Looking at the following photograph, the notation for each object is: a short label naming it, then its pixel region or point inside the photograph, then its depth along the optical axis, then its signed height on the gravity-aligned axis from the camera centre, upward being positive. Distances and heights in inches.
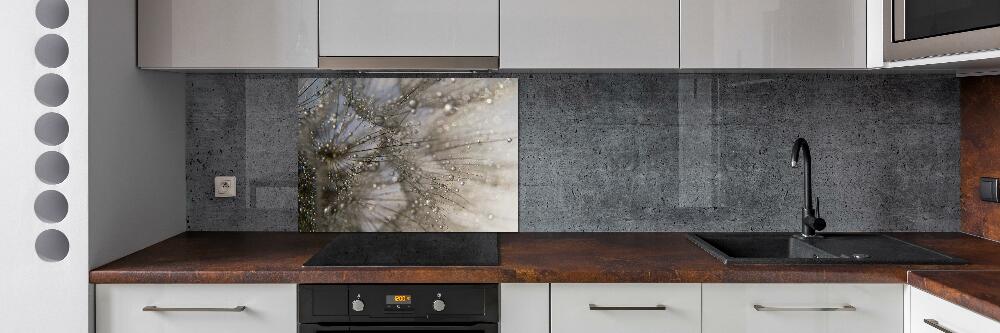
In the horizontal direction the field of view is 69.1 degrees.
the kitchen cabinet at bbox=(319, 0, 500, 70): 82.9 +15.3
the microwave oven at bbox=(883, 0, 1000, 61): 70.2 +14.5
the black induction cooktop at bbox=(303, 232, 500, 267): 76.0 -9.7
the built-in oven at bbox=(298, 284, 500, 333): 72.2 -13.9
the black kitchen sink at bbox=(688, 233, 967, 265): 81.9 -9.6
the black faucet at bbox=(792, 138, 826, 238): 87.1 -4.7
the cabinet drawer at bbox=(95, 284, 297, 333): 72.8 -14.3
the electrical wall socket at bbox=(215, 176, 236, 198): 98.1 -3.1
